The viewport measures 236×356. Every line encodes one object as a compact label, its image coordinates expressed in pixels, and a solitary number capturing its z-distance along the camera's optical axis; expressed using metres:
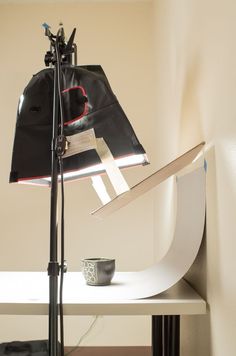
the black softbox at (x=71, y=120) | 1.17
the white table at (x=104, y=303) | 0.86
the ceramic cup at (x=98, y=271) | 1.08
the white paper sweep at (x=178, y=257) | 0.95
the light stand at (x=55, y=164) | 0.82
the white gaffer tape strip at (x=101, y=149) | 1.03
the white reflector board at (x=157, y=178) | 0.99
